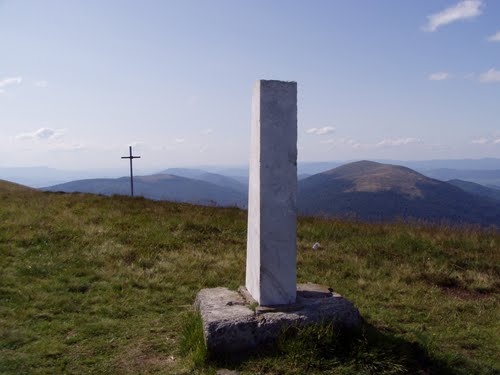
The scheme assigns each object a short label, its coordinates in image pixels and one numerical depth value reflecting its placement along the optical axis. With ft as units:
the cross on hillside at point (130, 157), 79.01
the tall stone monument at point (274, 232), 17.04
